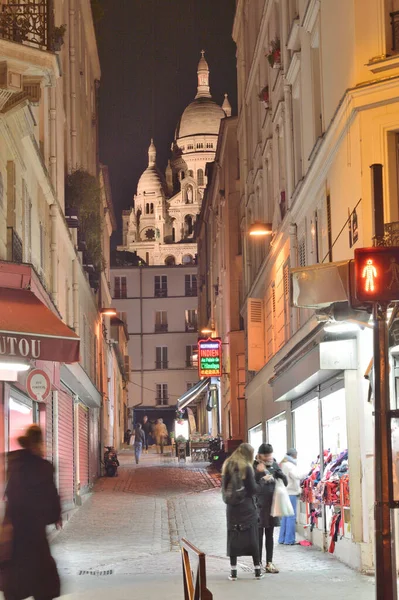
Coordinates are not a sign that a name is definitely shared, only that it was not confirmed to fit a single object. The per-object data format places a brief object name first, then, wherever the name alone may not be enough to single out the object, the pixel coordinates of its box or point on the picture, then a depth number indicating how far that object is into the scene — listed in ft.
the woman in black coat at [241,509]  44.91
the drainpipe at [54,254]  73.31
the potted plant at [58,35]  51.74
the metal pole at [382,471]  27.37
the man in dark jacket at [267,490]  48.14
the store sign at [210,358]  154.61
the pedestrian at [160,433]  183.83
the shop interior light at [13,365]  47.60
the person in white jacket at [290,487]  59.82
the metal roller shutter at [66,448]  78.59
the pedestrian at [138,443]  150.61
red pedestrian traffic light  28.63
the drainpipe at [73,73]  96.12
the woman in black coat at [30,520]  29.94
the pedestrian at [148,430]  280.06
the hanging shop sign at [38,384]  52.95
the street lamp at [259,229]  78.18
